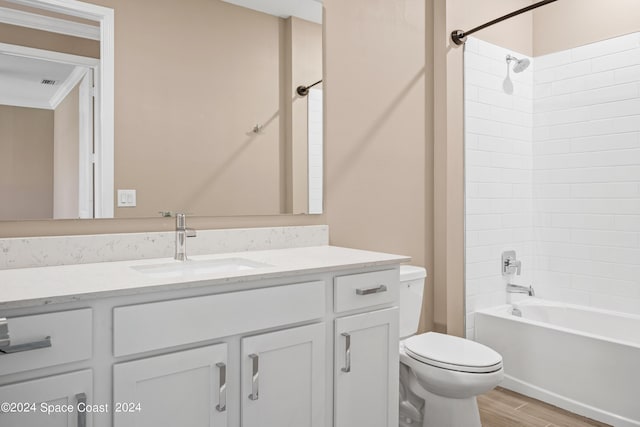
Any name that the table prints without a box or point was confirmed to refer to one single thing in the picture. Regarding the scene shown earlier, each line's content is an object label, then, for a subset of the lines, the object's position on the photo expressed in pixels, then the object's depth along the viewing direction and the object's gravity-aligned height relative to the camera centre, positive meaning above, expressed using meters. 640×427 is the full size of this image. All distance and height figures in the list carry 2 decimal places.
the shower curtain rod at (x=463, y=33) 2.51 +1.04
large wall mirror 1.58 +0.40
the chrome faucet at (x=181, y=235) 1.74 -0.09
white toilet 1.89 -0.67
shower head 2.89 +0.93
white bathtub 2.25 -0.77
